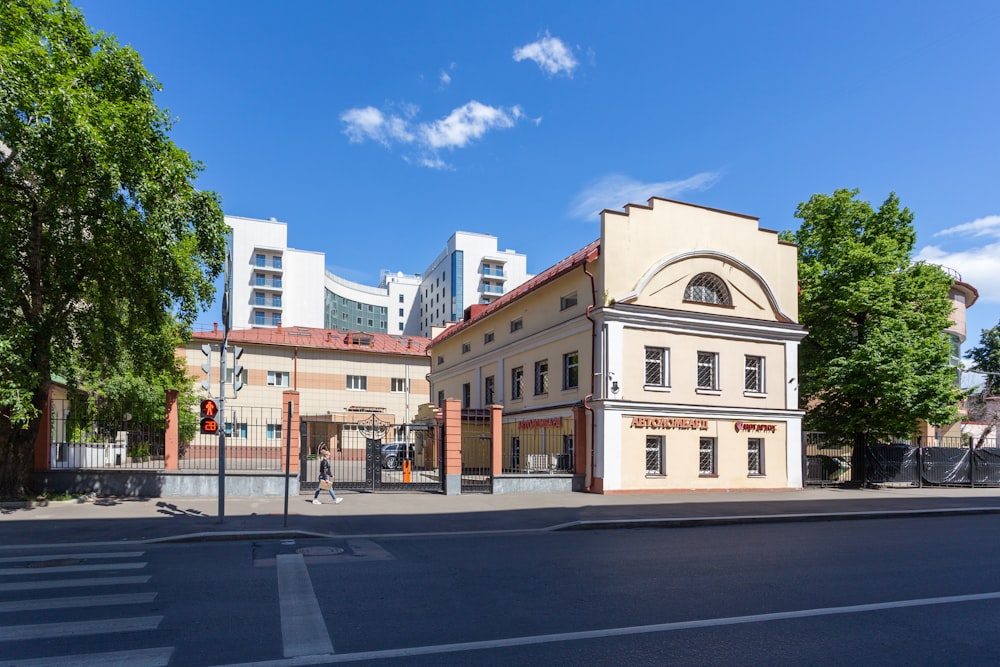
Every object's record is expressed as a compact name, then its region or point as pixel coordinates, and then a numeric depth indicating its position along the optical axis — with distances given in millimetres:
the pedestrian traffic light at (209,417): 13414
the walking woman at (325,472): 17578
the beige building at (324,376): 44531
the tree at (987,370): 39122
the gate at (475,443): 29139
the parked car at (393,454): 34778
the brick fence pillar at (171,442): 18156
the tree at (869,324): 25734
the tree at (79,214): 13016
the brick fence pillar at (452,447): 20344
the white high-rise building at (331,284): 78750
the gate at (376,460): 21000
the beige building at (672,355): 22078
